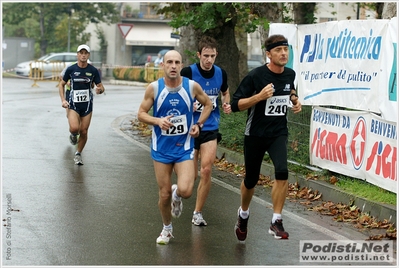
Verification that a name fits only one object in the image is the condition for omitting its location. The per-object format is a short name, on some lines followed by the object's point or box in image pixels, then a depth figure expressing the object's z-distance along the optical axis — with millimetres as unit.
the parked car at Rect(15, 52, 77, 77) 47188
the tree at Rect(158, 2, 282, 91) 18125
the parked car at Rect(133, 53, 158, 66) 56506
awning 67250
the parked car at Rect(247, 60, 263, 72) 51294
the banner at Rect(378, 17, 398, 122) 9828
